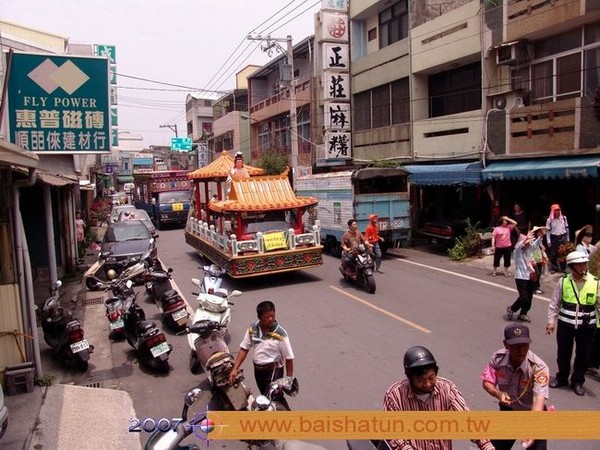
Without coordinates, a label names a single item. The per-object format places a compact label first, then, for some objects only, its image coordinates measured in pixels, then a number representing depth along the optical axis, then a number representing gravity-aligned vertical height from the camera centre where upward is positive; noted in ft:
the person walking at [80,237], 55.73 -5.62
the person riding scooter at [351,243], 36.99 -4.65
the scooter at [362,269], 35.14 -6.34
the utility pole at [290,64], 72.91 +17.62
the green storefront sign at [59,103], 25.70 +4.53
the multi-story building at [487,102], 42.45 +8.02
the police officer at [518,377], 11.41 -4.71
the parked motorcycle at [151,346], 21.66 -6.95
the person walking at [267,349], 15.14 -5.08
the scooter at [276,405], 11.40 -5.57
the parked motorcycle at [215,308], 23.07 -5.71
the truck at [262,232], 37.45 -3.85
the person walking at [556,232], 38.75 -4.37
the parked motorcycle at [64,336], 21.95 -6.71
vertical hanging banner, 73.36 +14.83
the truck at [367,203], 48.52 -2.18
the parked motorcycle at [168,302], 27.91 -6.54
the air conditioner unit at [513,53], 47.09 +11.65
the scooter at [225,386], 15.06 -6.09
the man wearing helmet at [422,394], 9.45 -4.25
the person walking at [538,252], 27.43 -4.20
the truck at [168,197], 87.10 -1.97
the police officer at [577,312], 17.71 -4.90
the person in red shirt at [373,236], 41.11 -4.56
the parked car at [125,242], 41.75 -4.94
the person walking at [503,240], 37.55 -4.78
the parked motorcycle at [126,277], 26.33 -4.77
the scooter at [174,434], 9.45 -4.82
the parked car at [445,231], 51.03 -5.45
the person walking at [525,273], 25.82 -4.97
